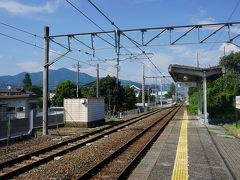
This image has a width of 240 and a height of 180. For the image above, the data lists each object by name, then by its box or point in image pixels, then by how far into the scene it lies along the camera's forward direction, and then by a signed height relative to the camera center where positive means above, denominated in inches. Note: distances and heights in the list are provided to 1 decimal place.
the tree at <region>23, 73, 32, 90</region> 5374.5 +330.6
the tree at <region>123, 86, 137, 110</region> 2920.5 +49.9
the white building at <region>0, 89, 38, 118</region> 1823.6 +19.1
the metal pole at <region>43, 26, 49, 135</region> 990.4 +65.9
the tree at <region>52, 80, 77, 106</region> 2989.7 +112.7
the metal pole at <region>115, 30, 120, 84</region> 950.4 +151.9
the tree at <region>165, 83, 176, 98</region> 7470.5 +294.8
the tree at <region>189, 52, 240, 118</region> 1612.9 +24.0
